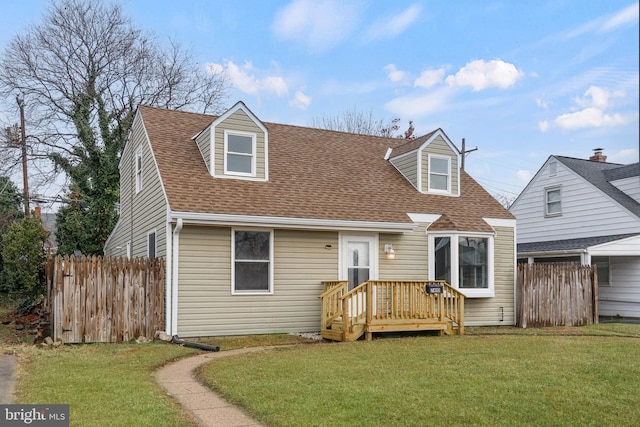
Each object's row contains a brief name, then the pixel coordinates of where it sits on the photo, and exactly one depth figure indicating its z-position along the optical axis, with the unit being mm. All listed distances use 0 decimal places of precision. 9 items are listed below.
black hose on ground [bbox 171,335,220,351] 11078
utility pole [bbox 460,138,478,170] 31322
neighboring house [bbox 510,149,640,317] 19391
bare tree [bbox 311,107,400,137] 36281
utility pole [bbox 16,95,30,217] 26238
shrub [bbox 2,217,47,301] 19984
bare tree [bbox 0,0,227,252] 25609
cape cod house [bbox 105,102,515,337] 12828
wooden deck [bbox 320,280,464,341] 12445
